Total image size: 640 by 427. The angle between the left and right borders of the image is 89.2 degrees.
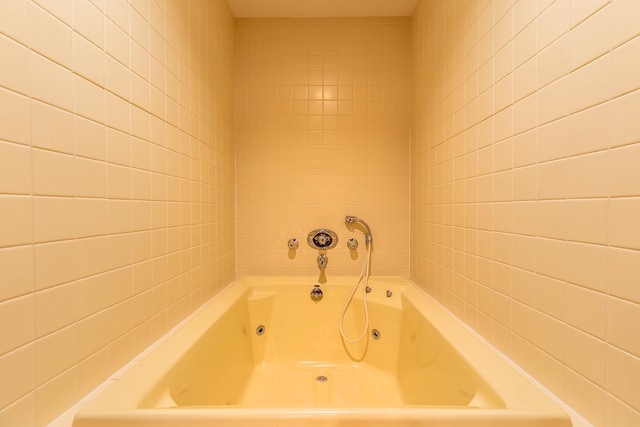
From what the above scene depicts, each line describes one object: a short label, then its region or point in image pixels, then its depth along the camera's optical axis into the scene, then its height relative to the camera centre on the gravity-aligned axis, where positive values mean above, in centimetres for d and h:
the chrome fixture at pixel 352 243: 195 -20
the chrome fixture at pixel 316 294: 183 -48
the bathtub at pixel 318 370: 64 -49
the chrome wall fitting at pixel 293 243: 196 -20
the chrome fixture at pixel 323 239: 196 -18
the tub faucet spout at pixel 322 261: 192 -31
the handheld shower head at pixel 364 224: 194 -9
